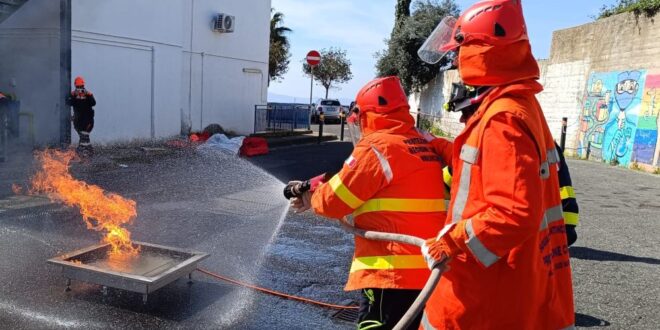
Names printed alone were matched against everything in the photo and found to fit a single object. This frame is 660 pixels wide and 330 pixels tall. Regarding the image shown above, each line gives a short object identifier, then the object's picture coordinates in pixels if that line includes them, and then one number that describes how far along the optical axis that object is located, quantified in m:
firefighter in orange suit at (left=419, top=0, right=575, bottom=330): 1.74
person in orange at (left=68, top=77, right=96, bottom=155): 10.98
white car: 31.19
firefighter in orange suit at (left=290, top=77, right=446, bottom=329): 2.59
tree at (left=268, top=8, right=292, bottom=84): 38.03
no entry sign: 18.50
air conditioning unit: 16.11
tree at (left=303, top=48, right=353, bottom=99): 45.72
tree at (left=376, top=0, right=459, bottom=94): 26.62
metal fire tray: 3.89
